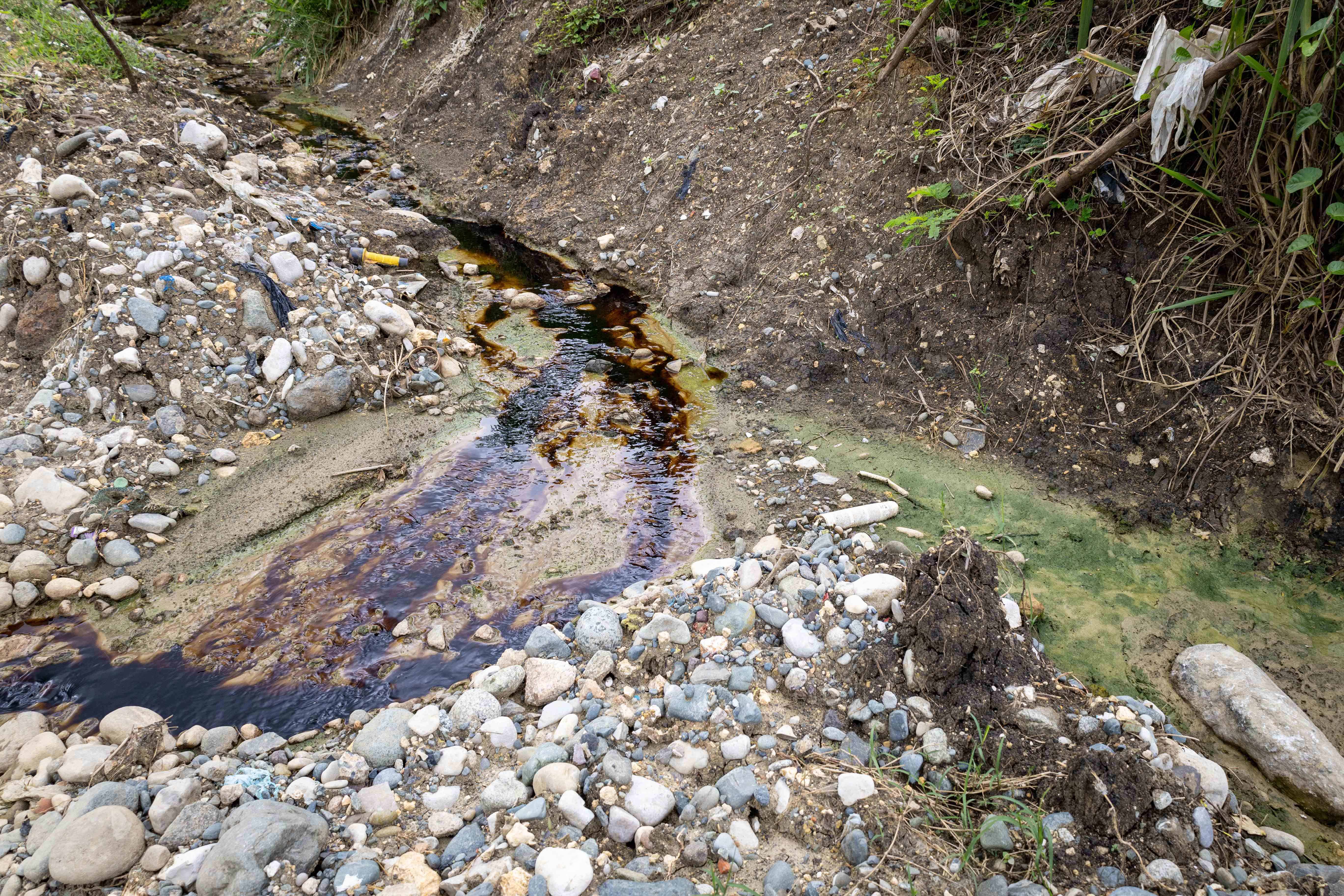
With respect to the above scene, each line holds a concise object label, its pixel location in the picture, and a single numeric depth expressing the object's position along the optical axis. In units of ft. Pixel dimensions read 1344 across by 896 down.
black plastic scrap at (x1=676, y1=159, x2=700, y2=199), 17.78
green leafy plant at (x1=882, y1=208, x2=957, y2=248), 12.17
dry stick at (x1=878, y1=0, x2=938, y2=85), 13.62
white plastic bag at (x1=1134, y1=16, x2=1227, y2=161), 9.53
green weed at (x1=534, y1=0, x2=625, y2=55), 21.88
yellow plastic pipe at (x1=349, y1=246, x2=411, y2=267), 17.01
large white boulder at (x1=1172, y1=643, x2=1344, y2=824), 7.29
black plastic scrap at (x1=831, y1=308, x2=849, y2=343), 13.80
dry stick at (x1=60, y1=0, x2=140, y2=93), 20.43
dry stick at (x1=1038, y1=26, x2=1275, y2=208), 9.36
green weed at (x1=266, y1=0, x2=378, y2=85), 31.71
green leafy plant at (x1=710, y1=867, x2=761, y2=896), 6.07
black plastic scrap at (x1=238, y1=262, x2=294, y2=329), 13.55
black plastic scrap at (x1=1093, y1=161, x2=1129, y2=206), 11.12
